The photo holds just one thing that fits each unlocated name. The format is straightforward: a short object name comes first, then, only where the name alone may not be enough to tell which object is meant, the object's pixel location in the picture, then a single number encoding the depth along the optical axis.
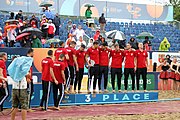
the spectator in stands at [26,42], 19.46
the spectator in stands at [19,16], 23.22
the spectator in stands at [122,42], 22.98
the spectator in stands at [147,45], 26.20
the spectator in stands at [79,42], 21.39
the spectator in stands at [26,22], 21.23
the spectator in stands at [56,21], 24.61
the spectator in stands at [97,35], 25.03
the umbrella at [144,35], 27.97
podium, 16.58
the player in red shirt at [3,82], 13.69
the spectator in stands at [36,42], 19.80
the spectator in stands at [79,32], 24.57
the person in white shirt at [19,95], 11.27
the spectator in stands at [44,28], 22.62
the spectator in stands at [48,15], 24.80
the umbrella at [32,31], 19.38
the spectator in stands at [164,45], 27.82
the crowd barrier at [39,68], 15.87
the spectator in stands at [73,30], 24.75
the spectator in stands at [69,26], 26.63
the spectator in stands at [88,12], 29.00
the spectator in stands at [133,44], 22.00
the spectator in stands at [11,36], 20.27
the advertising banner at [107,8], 27.36
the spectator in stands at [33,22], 22.11
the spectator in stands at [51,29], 22.94
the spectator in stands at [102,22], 27.94
